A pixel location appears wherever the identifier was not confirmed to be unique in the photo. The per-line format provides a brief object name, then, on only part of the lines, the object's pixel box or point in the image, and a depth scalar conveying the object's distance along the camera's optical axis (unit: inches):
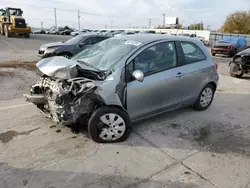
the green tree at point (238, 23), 1801.2
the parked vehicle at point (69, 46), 400.5
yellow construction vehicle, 960.1
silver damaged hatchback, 131.0
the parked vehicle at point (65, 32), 1962.4
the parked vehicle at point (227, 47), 730.5
